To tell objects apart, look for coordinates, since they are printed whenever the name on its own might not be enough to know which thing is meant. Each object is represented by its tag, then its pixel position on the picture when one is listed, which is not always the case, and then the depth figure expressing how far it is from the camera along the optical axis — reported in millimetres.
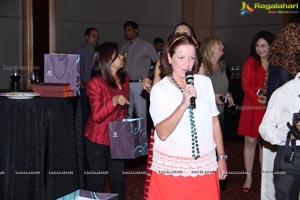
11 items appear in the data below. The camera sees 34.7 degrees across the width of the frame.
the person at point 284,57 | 2816
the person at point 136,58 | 6777
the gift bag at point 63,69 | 3586
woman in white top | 2197
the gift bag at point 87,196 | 2014
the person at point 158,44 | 8883
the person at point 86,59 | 6570
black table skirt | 3307
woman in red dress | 4391
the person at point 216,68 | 4379
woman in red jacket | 3338
